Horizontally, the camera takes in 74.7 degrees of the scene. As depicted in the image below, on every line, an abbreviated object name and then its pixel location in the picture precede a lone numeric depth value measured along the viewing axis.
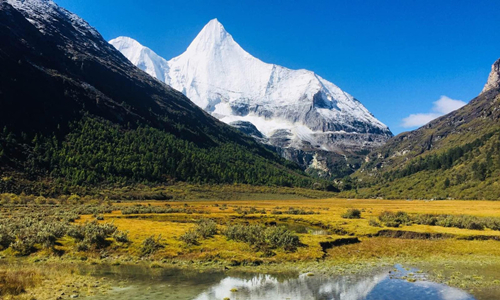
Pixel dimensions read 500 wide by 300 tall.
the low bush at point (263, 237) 42.27
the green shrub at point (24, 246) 38.40
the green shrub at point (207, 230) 47.09
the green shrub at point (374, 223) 62.64
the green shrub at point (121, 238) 42.97
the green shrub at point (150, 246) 39.69
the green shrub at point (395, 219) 62.38
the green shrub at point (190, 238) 43.34
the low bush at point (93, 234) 41.19
